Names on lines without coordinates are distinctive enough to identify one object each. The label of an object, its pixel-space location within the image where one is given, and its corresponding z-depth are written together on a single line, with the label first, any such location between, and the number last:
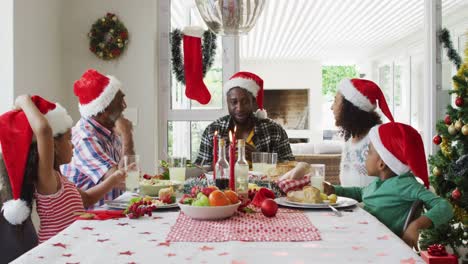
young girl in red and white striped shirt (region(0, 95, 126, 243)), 1.88
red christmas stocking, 4.21
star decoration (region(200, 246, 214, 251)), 1.22
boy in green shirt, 1.77
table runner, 1.33
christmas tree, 3.33
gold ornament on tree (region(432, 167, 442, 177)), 3.74
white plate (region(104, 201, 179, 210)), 1.76
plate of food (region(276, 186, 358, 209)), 1.78
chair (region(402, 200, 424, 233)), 1.79
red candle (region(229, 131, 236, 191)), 1.84
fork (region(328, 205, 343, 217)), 1.64
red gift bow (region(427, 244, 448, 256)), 2.97
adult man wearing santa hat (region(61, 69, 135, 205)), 2.54
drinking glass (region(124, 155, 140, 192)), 1.98
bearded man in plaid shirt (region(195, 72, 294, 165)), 3.26
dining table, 1.13
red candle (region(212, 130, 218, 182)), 1.97
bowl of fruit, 1.54
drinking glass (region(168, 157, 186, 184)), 2.26
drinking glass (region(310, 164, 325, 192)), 1.94
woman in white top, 2.76
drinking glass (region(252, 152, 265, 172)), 2.30
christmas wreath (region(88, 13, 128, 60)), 4.02
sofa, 6.82
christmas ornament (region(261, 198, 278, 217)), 1.61
